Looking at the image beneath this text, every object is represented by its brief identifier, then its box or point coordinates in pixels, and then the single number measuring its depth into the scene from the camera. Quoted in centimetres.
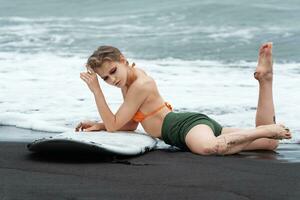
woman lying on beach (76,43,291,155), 1169
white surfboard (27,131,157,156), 1092
